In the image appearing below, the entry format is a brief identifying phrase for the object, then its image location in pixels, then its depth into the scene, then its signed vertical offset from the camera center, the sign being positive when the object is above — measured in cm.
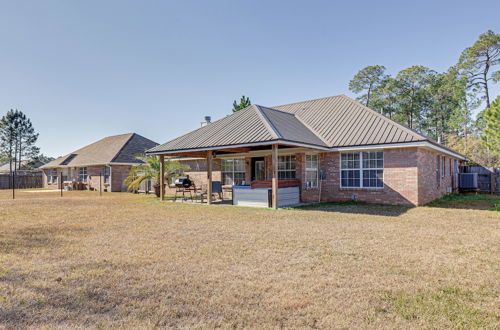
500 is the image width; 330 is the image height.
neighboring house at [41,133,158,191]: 2748 +93
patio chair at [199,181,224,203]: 1603 -81
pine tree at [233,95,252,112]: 3040 +724
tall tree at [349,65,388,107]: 4522 +1415
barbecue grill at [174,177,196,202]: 1840 -71
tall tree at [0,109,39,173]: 4584 +600
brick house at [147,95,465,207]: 1301 +93
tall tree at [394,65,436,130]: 4184 +1141
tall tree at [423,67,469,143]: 3660 +915
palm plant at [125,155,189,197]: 2002 +20
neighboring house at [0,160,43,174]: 4962 +146
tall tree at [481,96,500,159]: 1190 +186
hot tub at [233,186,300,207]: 1298 -111
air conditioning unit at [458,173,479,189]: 2066 -72
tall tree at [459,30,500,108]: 3177 +1265
